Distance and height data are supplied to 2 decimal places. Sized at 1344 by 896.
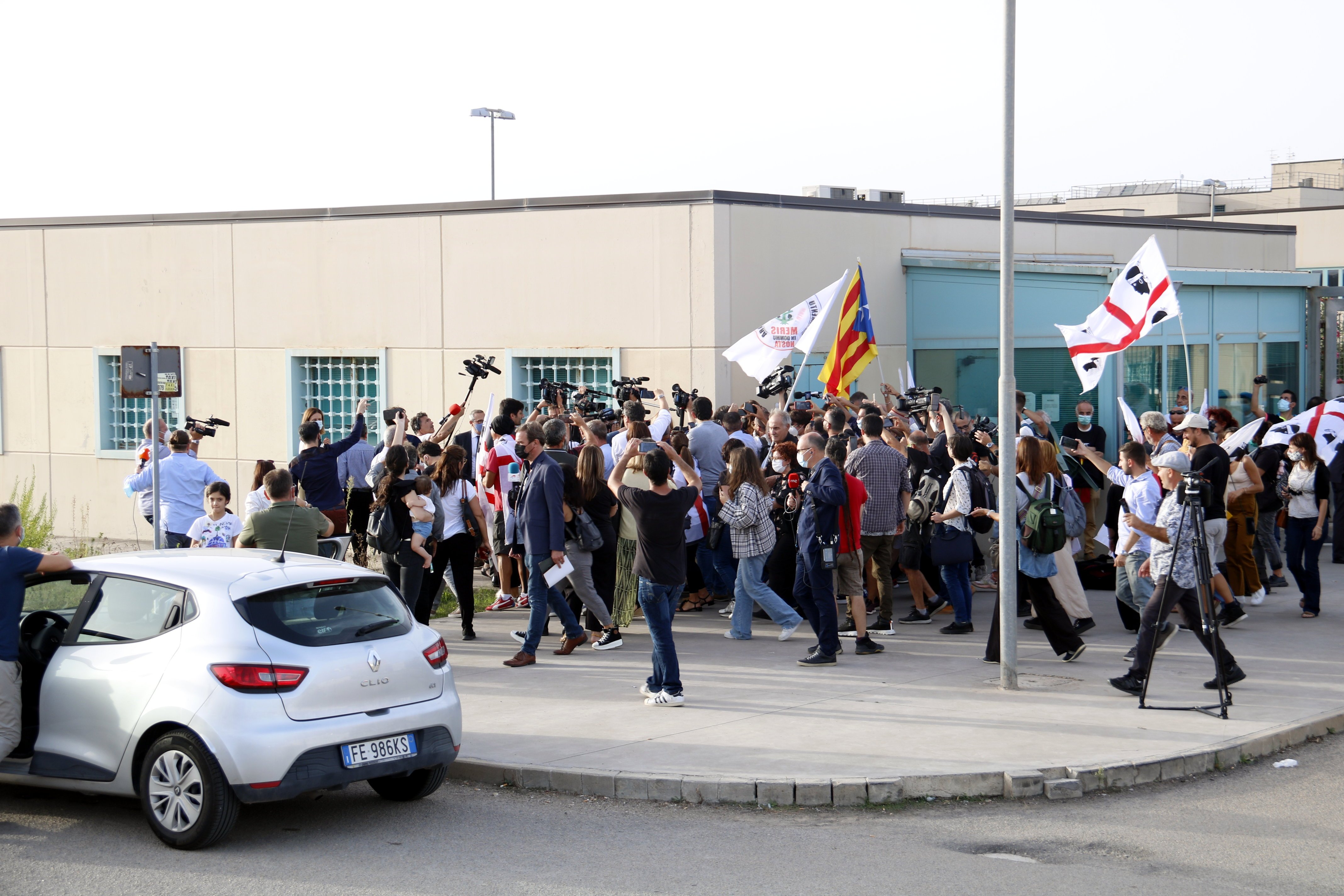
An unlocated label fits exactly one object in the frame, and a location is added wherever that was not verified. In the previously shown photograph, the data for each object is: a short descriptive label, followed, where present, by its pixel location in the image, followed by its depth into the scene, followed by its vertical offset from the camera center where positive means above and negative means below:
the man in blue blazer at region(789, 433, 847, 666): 10.73 -0.94
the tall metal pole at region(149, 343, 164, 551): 11.91 +0.05
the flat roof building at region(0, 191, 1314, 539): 18.14 +1.58
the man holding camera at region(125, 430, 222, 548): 13.02 -0.71
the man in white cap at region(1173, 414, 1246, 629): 11.59 -0.54
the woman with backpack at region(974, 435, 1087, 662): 10.68 -1.22
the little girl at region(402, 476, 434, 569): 11.50 -0.81
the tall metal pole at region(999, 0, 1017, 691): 9.72 -0.15
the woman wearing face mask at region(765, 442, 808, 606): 11.99 -0.94
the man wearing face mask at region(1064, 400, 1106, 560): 16.00 -0.34
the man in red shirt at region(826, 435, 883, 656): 11.30 -1.25
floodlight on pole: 37.03 +8.20
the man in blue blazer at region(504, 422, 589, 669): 10.76 -0.88
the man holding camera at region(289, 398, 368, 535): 13.51 -0.56
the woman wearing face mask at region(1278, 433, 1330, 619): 12.80 -0.98
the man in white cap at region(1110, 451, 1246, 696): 9.44 -1.13
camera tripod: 9.13 -1.23
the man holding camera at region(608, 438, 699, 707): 9.50 -0.96
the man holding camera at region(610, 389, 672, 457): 12.48 -0.07
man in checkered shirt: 12.16 -0.69
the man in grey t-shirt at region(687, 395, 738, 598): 13.73 -0.59
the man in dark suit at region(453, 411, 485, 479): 15.02 -0.26
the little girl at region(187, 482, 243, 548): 11.16 -0.89
